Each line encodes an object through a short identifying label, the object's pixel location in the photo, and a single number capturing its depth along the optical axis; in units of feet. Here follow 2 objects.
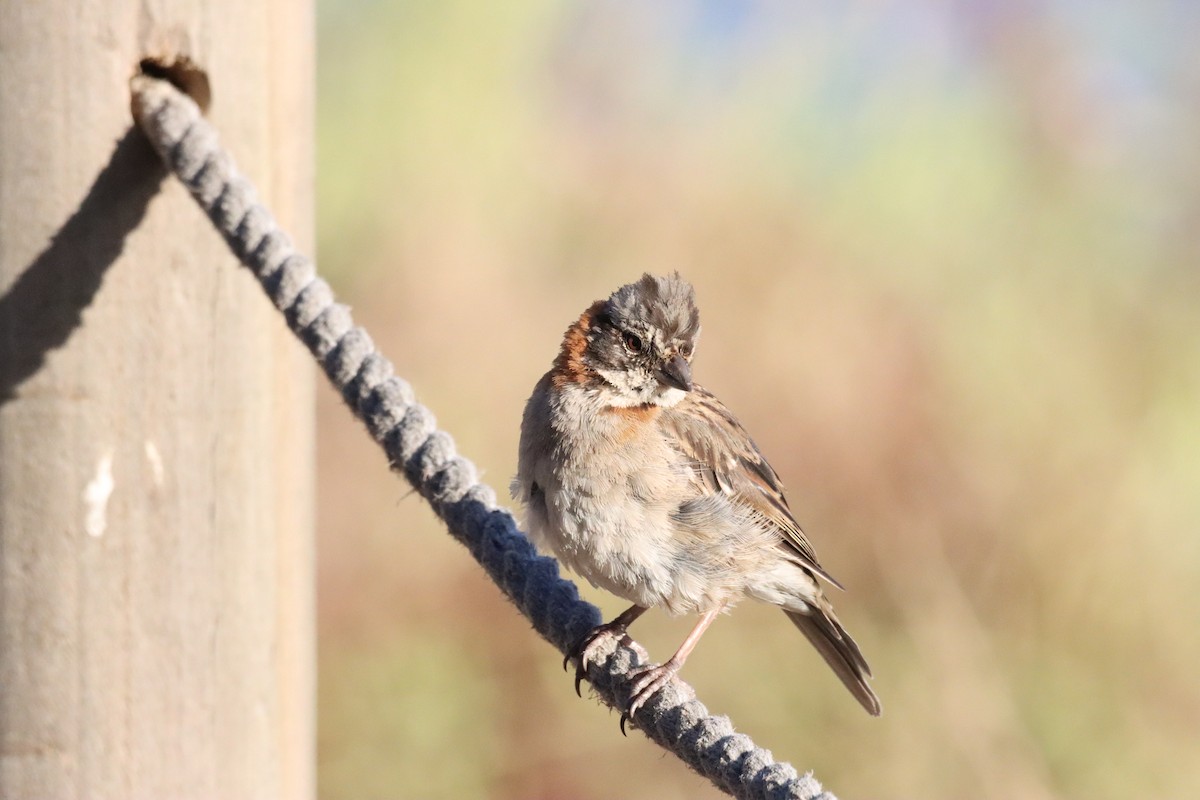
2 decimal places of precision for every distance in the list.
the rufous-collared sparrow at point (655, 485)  18.45
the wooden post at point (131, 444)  14.44
